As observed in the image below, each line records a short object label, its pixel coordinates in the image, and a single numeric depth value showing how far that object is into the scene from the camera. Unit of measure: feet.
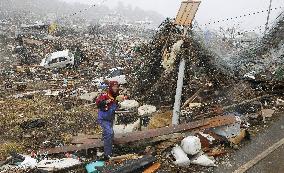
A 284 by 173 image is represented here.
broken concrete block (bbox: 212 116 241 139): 27.66
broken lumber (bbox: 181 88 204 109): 34.42
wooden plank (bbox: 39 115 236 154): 26.15
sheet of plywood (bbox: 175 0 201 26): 33.47
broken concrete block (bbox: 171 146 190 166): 23.88
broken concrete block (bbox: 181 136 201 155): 24.41
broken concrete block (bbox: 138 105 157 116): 32.99
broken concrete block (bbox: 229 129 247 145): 26.91
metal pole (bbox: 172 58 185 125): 30.01
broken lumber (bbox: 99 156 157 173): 21.81
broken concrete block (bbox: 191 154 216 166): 24.17
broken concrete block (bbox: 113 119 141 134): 28.99
